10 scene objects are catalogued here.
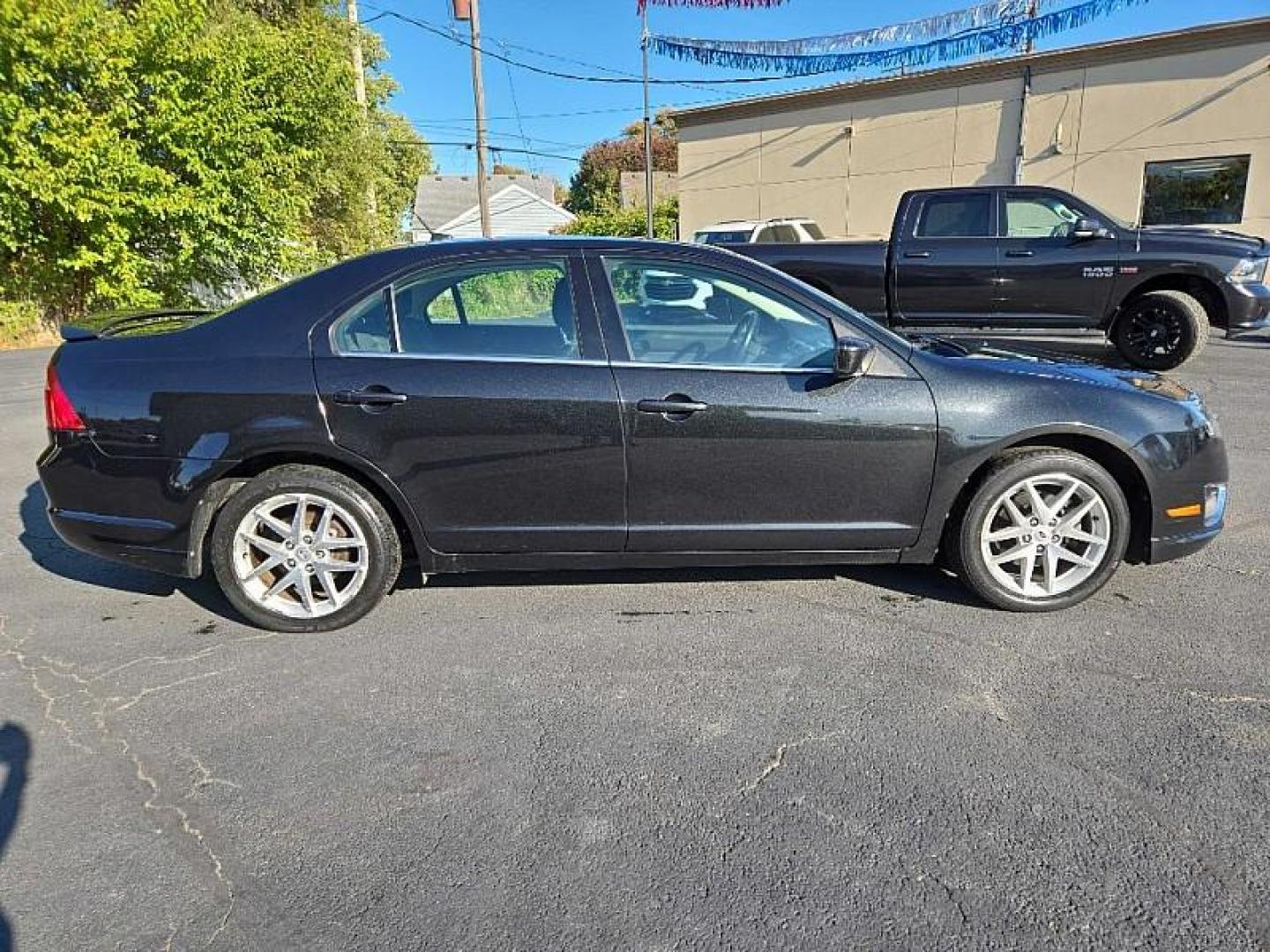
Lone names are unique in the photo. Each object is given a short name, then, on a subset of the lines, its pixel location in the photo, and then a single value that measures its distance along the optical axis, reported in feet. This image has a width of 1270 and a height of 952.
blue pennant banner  50.65
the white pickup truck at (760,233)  46.15
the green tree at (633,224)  88.79
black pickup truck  25.44
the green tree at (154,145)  36.22
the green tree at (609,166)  186.09
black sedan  10.00
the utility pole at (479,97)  53.88
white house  151.64
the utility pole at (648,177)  72.95
